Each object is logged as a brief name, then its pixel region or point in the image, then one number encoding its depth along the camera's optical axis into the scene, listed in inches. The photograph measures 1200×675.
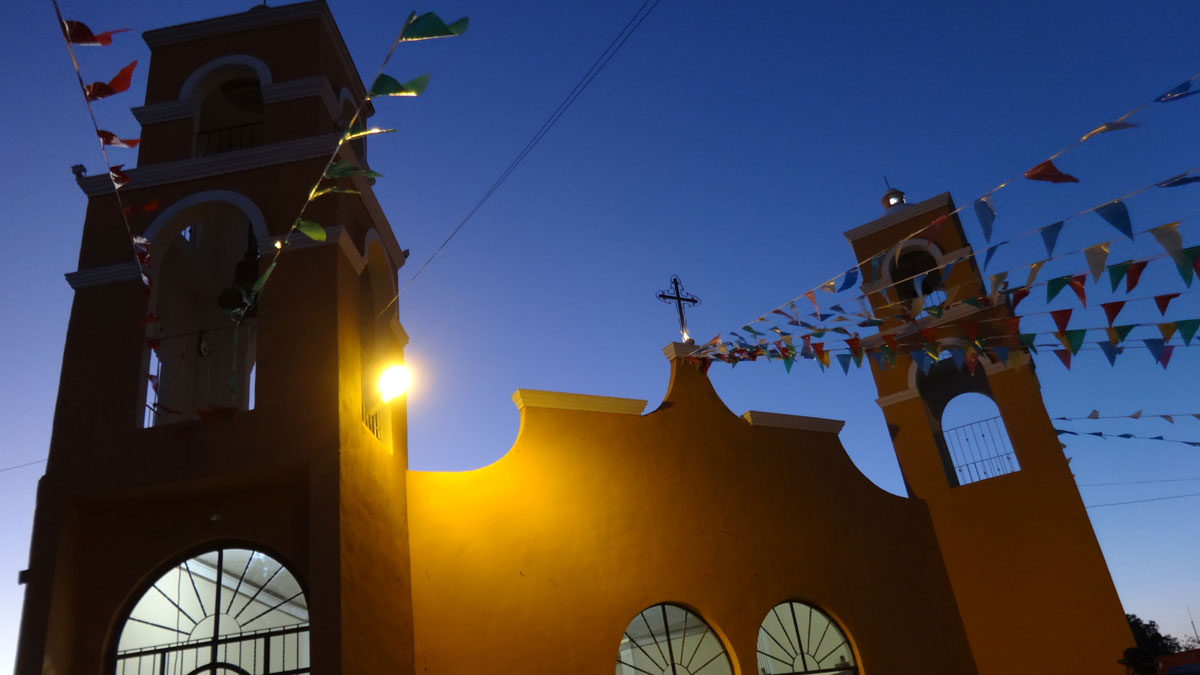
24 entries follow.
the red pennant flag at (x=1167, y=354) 290.5
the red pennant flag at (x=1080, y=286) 291.3
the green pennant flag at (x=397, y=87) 217.2
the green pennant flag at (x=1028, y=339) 315.6
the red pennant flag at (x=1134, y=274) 271.7
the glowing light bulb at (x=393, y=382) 342.3
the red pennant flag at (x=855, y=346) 384.8
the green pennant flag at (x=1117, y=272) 271.6
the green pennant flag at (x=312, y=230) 272.7
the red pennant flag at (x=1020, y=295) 298.6
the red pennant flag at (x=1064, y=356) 313.4
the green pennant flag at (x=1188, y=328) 278.4
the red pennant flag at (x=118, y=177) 274.1
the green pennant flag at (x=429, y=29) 202.1
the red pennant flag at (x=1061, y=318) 304.8
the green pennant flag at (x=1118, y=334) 298.5
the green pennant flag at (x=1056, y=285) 286.5
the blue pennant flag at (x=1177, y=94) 216.8
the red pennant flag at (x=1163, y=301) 282.5
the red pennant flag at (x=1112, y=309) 290.0
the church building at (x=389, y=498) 285.0
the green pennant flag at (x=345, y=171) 254.3
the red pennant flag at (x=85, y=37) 209.8
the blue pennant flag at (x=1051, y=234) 257.4
